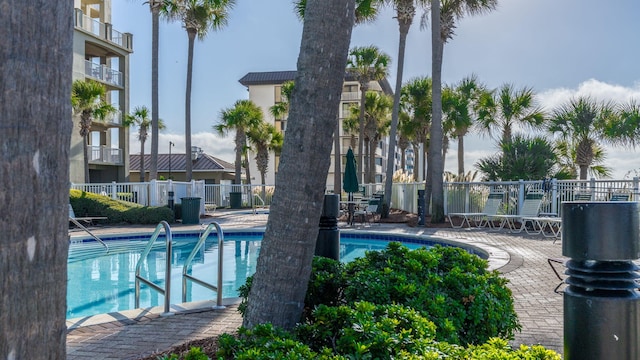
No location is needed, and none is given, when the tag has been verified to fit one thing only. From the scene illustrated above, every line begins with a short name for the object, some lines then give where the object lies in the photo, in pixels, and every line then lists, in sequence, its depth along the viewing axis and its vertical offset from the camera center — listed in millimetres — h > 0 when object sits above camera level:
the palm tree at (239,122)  30750 +3930
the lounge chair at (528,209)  13380 -616
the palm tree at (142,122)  42375 +5437
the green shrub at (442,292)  3109 -693
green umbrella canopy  16016 +311
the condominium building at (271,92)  52062 +9878
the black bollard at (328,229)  4551 -396
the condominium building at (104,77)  26141 +6007
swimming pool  7391 -1619
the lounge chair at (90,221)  15689 -1169
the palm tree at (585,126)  19016 +2364
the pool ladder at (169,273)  4988 -930
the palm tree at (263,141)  33875 +3118
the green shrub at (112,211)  16516 -878
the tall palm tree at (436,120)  15664 +2056
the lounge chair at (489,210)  14602 -691
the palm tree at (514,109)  21500 +3342
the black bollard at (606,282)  1905 -366
